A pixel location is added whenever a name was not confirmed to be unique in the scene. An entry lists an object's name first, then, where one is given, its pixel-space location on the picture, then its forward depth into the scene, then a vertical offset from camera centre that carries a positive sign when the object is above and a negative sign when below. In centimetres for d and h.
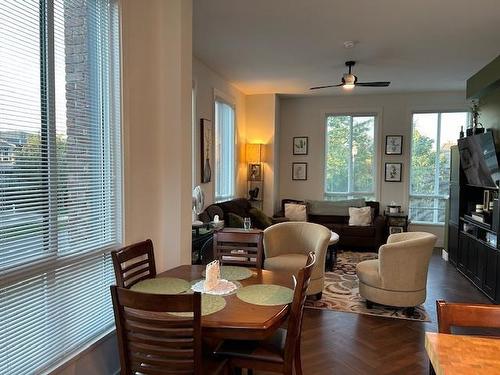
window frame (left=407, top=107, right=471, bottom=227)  706 -4
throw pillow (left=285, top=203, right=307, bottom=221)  693 -81
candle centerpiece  208 -62
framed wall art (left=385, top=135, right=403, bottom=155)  722 +51
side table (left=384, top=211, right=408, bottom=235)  676 -97
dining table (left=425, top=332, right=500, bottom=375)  104 -56
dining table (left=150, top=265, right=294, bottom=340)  162 -69
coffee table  534 -131
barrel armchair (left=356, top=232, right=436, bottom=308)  357 -103
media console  420 -82
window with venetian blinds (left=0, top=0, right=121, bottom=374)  168 -5
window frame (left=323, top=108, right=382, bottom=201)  735 +61
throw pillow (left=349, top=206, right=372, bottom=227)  657 -83
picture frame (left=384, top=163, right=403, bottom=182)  725 -2
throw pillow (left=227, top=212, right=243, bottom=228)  516 -74
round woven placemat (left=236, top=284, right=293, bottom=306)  190 -68
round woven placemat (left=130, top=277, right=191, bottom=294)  207 -69
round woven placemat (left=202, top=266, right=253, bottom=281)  233 -69
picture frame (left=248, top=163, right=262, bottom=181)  716 -5
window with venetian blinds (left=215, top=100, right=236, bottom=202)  607 +30
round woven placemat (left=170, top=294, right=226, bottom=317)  175 -68
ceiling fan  476 +117
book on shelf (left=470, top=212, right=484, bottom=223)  468 -59
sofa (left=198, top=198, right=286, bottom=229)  507 -67
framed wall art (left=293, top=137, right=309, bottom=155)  772 +53
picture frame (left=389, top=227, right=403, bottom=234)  677 -108
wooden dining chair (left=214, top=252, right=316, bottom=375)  182 -97
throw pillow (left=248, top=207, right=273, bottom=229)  609 -85
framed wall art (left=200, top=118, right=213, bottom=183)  521 +30
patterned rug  376 -146
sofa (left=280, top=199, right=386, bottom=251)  641 -95
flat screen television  436 +16
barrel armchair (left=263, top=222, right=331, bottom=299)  391 -89
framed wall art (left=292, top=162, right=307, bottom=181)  777 -3
